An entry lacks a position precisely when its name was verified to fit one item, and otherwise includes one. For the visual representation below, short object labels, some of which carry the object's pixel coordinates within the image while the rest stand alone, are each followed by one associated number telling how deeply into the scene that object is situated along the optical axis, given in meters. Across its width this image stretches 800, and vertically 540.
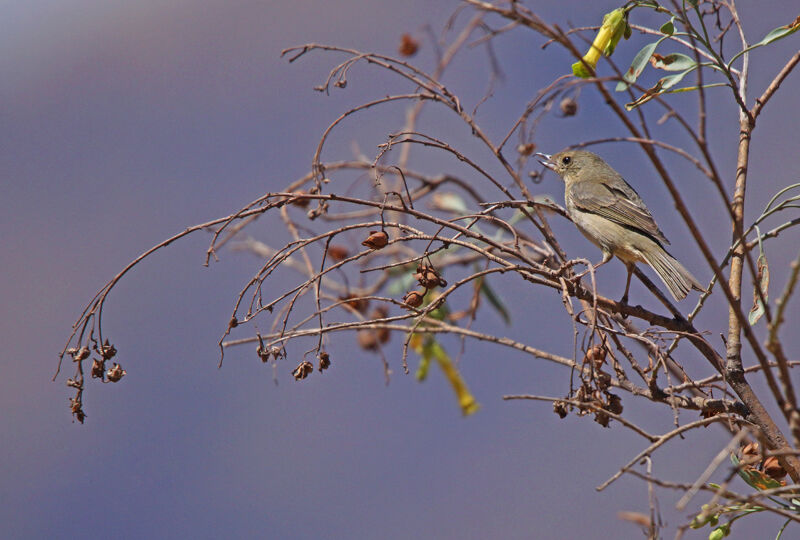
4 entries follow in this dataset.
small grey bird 6.69
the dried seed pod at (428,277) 3.91
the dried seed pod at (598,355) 3.65
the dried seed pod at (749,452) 3.47
